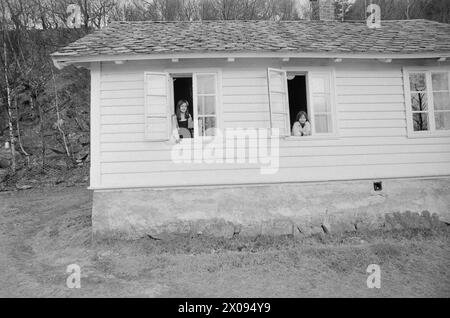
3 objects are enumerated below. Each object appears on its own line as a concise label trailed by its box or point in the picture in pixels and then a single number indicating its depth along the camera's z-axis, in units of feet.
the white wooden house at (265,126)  23.35
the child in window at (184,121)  24.34
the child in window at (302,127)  24.58
